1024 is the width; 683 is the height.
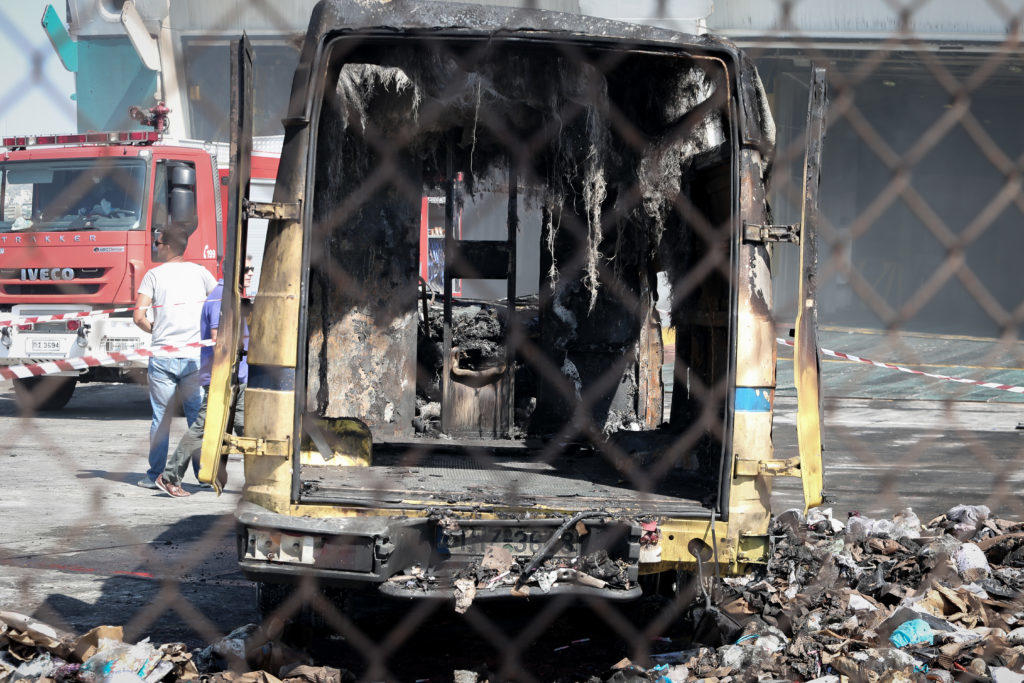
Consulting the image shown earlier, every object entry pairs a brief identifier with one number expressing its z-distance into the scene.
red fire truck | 19.67
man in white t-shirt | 13.64
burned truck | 6.72
